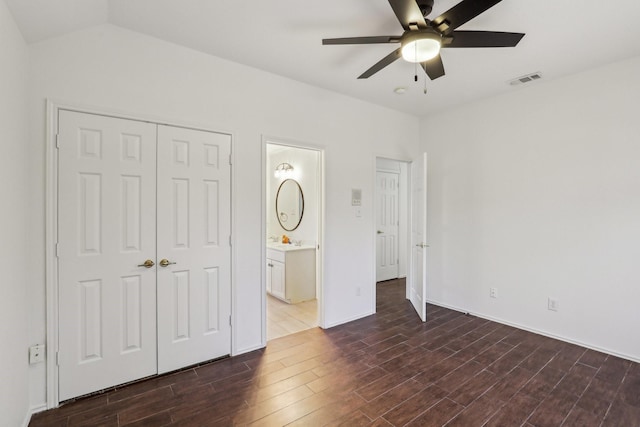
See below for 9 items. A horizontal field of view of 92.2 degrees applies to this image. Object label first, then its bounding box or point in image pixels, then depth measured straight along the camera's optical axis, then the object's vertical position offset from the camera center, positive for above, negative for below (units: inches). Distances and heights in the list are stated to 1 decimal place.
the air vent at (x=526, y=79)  123.8 +56.2
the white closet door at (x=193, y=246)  99.7 -10.7
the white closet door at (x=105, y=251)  84.7 -10.7
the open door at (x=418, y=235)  146.9 -10.7
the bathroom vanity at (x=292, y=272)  175.6 -33.9
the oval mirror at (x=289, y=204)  202.4 +7.1
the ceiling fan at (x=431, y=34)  66.7 +44.3
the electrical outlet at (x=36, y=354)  79.2 -36.1
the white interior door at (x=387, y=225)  227.5 -7.8
